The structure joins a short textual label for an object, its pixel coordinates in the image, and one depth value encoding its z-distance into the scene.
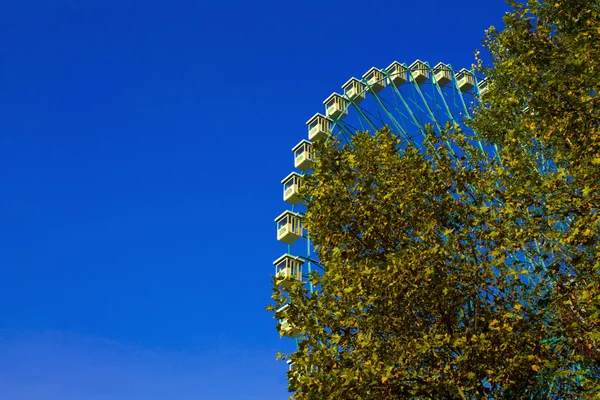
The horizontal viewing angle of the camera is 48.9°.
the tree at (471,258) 8.73
